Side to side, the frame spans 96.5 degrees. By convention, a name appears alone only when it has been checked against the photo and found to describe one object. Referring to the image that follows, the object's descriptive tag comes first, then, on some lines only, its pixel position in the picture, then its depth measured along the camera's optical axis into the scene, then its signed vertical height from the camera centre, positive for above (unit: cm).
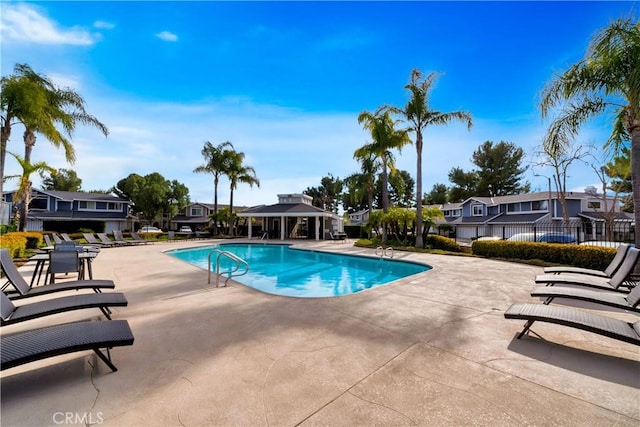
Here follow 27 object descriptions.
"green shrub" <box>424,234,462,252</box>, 1678 -116
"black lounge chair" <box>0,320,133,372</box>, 234 -109
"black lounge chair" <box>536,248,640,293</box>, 517 -111
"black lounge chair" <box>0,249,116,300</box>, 418 -105
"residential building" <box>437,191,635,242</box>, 2431 +115
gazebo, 2659 +43
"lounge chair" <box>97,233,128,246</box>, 1769 -115
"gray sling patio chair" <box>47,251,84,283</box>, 630 -89
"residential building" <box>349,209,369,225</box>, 4581 +109
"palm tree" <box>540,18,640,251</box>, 699 +377
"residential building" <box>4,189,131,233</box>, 3069 +117
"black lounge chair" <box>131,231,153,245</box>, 2091 -131
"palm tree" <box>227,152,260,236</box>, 3102 +537
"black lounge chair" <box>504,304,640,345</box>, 300 -111
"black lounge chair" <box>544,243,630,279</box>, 592 -104
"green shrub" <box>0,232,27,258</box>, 1002 -83
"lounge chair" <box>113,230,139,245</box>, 1858 -109
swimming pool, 957 -209
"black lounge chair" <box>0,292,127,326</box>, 322 -107
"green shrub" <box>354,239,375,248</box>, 2015 -143
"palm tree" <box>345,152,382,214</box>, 2759 +439
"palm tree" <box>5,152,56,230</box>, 1459 +216
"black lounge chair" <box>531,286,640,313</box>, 396 -110
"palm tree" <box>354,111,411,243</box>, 2014 +617
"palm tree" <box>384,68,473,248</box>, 1791 +686
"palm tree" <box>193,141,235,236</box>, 3066 +685
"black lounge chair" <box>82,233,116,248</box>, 1569 -119
